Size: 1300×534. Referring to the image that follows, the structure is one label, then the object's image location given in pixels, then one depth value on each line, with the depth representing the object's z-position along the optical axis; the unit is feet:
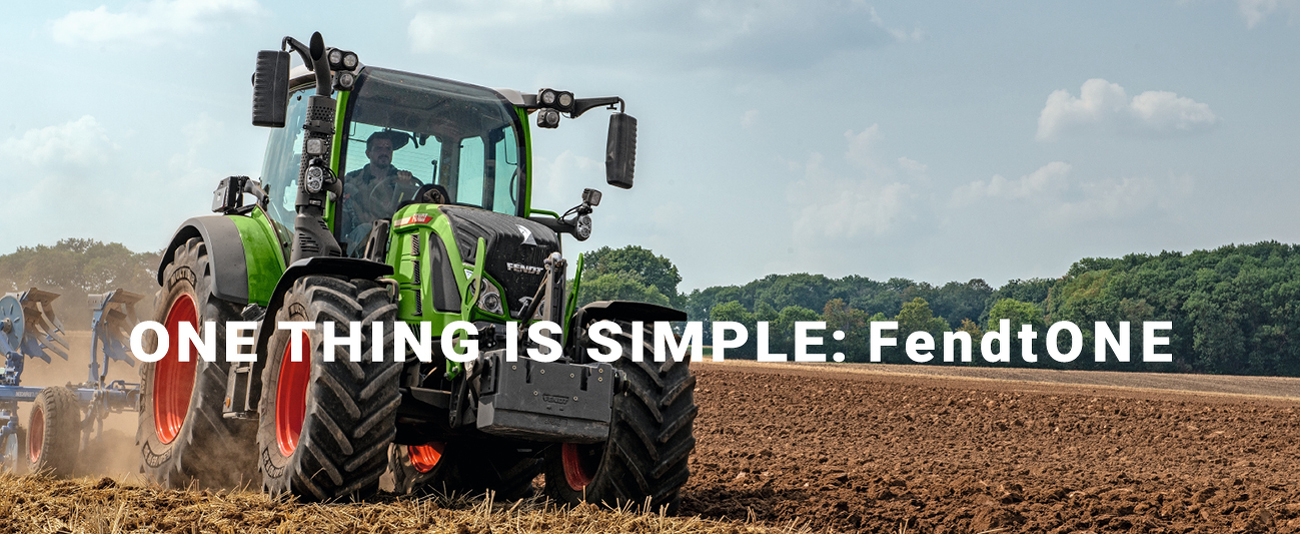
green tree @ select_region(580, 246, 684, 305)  314.14
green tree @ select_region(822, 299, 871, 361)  270.67
